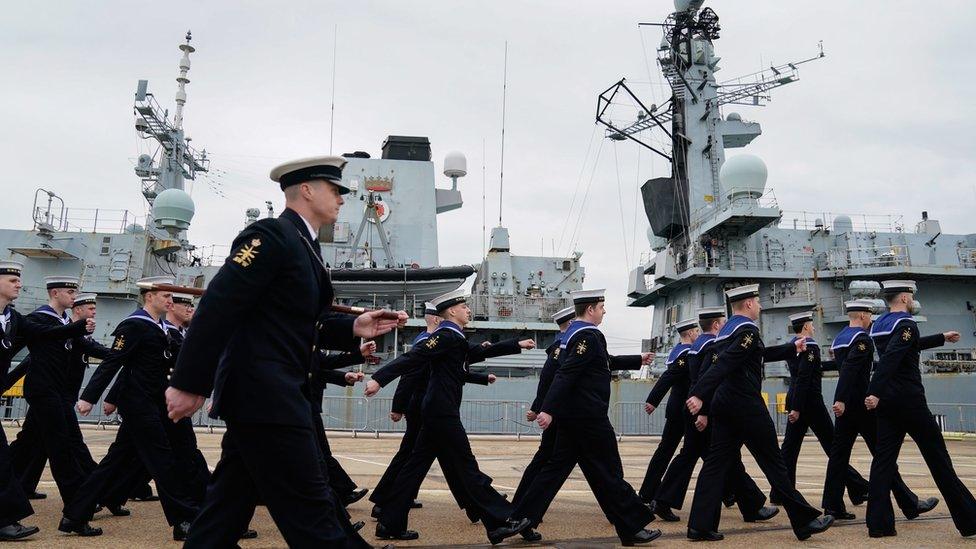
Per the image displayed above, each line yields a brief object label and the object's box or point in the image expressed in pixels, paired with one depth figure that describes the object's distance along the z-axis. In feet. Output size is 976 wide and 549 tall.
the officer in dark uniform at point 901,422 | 15.65
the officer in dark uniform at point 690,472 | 18.18
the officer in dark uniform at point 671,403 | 20.26
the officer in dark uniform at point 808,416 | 20.75
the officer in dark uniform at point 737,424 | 15.25
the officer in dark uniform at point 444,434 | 15.18
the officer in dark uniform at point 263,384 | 7.52
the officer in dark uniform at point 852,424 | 18.18
